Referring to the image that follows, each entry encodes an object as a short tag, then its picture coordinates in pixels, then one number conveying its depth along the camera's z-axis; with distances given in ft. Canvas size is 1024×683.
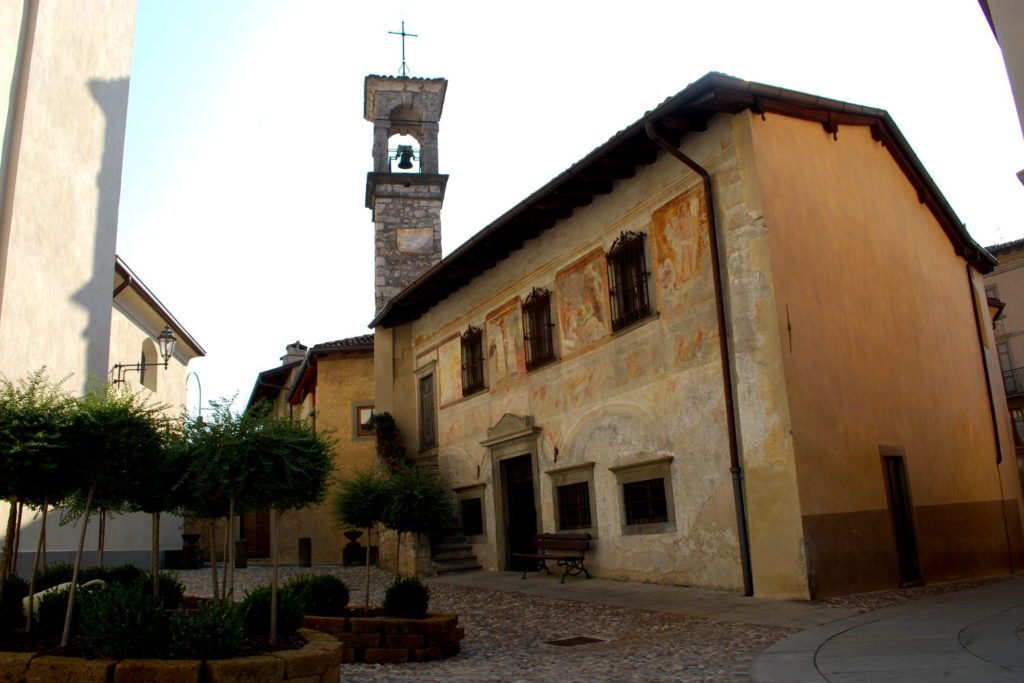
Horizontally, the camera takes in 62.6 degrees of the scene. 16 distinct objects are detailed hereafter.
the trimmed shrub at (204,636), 17.44
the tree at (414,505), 40.63
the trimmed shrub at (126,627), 17.70
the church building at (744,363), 34.40
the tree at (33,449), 21.13
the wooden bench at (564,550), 44.01
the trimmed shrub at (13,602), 22.18
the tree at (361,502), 39.42
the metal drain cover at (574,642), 26.43
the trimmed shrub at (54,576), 27.45
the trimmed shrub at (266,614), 21.15
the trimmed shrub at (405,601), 26.43
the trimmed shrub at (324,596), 26.58
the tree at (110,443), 22.15
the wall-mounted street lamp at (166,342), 53.42
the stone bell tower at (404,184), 82.64
